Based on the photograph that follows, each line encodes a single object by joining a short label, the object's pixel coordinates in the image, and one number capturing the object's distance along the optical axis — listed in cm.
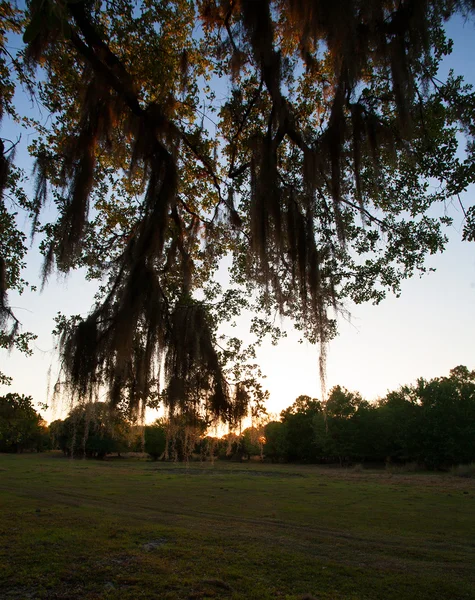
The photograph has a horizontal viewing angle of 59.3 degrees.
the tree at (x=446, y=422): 3759
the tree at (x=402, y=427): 4069
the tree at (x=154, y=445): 4594
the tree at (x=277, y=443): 5306
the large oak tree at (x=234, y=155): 431
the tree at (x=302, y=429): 5281
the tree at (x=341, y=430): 4550
